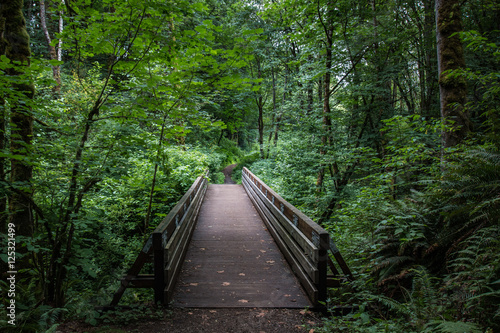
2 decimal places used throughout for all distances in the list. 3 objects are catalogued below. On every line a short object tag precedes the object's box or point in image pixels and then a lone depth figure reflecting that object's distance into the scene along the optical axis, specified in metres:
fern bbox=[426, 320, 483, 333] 1.88
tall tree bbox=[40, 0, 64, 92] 10.09
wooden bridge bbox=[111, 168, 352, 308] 3.54
